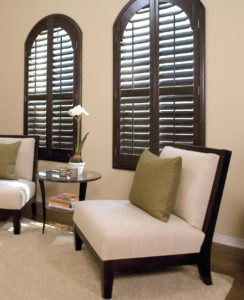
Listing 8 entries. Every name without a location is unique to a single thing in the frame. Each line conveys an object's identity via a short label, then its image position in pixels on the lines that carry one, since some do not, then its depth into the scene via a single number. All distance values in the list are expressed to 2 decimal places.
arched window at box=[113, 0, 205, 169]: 2.79
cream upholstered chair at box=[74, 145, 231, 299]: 1.90
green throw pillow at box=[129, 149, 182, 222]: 2.09
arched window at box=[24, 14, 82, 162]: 3.62
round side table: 2.71
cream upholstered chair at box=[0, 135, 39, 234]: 2.93
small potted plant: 2.96
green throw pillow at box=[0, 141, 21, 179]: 3.21
